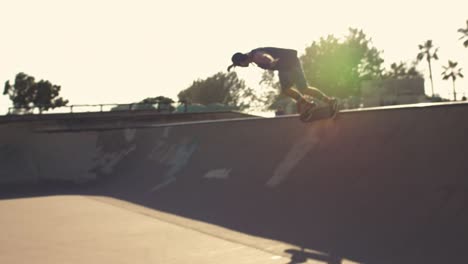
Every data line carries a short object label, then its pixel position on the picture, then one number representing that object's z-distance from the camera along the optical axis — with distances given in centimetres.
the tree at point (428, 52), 7931
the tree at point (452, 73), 7707
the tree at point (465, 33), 6309
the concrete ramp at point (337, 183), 519
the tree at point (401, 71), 8956
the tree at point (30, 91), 7275
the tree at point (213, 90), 8994
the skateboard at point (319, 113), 798
